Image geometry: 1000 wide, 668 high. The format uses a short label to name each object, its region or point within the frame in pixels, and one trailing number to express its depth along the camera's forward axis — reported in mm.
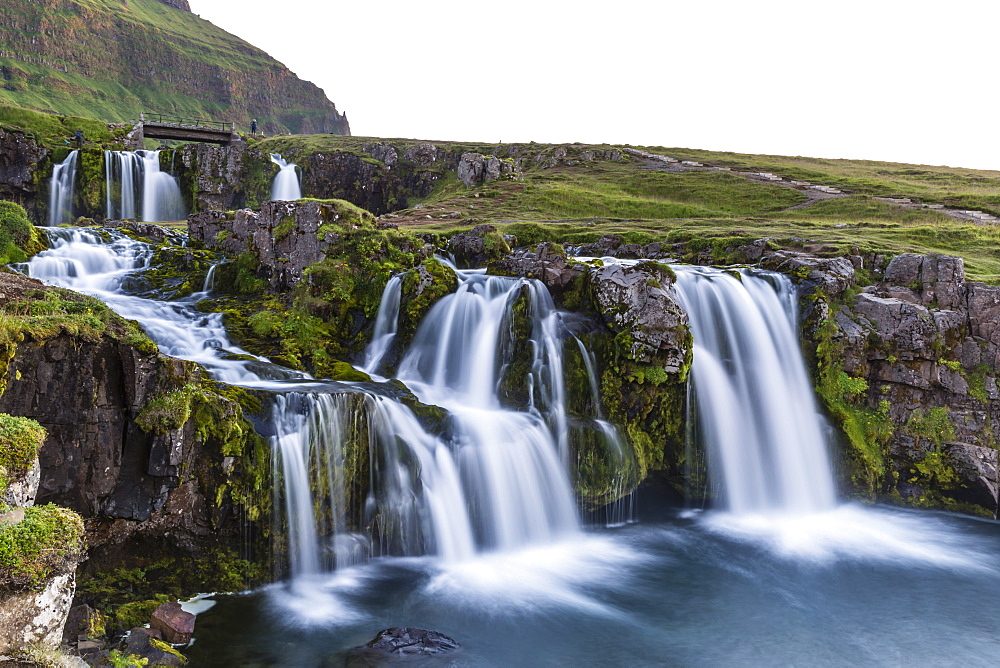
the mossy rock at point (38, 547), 5176
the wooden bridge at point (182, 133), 40938
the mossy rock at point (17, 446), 6309
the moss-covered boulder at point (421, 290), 16641
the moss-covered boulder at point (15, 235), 17047
